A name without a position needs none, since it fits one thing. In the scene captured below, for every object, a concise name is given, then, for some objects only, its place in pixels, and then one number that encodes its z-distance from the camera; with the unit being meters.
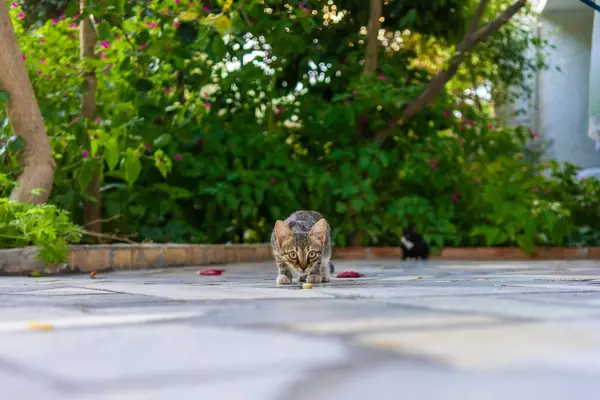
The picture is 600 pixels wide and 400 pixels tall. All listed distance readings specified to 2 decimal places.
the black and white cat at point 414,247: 7.53
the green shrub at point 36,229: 4.39
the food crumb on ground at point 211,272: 4.49
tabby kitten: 3.55
